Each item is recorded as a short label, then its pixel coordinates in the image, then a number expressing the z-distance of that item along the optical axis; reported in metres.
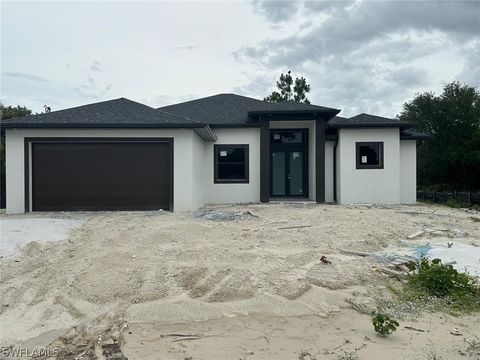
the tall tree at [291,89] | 31.84
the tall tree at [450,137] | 24.23
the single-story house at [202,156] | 11.07
